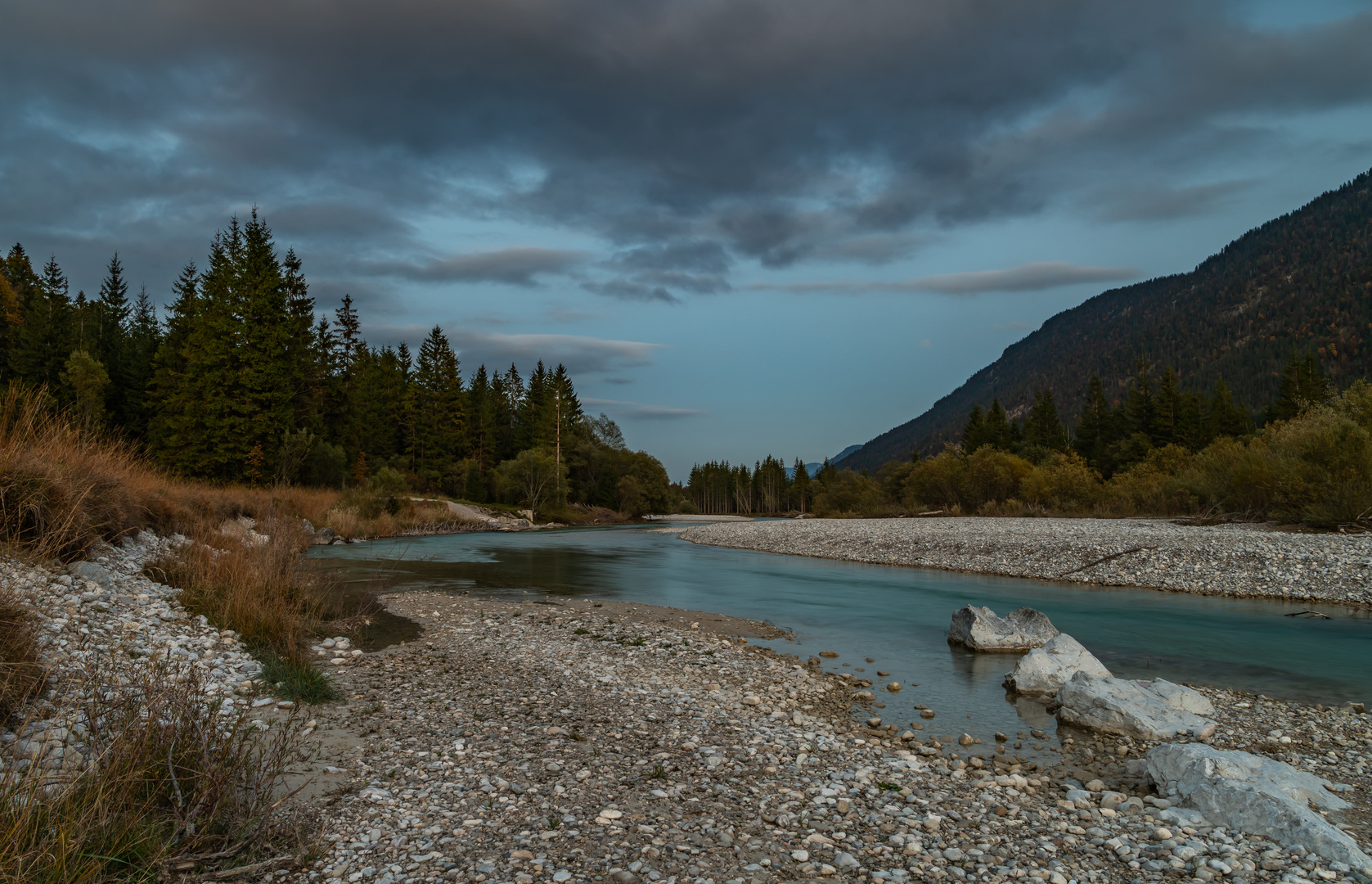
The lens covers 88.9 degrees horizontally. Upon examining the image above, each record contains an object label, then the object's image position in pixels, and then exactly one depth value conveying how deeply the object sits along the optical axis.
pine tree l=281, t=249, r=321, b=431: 47.97
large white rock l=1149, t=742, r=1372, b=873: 5.06
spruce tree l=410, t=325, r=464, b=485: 69.94
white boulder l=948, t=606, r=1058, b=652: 12.54
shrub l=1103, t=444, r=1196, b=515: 36.31
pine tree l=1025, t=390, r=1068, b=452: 73.50
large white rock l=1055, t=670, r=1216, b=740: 8.00
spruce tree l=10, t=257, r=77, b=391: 44.72
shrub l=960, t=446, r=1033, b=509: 52.25
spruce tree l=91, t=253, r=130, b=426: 47.94
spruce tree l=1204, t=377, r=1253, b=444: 58.75
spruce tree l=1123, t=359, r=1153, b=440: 64.94
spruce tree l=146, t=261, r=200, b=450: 41.75
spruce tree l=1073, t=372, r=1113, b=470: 67.44
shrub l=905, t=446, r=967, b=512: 56.94
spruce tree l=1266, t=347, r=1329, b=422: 56.69
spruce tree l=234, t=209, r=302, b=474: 38.94
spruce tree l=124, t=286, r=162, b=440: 48.00
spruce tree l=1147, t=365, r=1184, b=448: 61.47
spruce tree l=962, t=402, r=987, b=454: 75.31
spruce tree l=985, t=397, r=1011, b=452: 75.62
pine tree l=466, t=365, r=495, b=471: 77.44
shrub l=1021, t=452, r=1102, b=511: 44.53
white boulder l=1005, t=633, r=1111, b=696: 9.76
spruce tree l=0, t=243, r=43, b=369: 47.38
